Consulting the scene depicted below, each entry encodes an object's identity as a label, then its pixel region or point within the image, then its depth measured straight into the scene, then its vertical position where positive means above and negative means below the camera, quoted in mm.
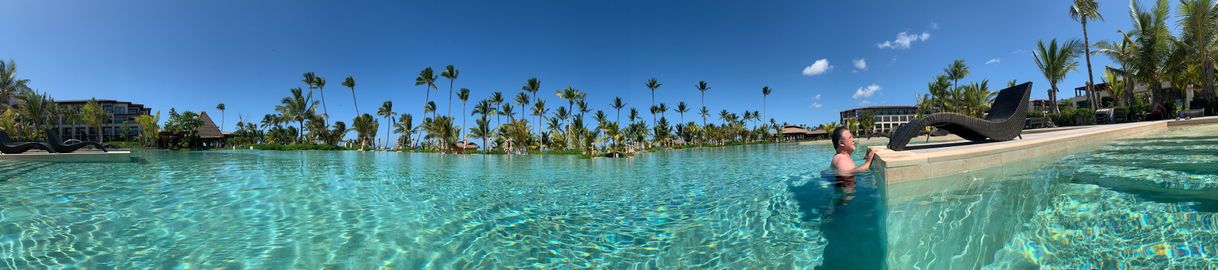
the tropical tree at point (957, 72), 45750 +7423
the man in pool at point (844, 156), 6332 -233
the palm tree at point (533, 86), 50219 +7184
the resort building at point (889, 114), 97250 +6129
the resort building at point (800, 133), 74312 +1353
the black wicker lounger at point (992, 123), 7809 +320
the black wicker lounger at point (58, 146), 16719 +297
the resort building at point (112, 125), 61531 +4144
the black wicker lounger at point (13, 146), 16562 +310
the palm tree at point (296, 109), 56250 +5569
